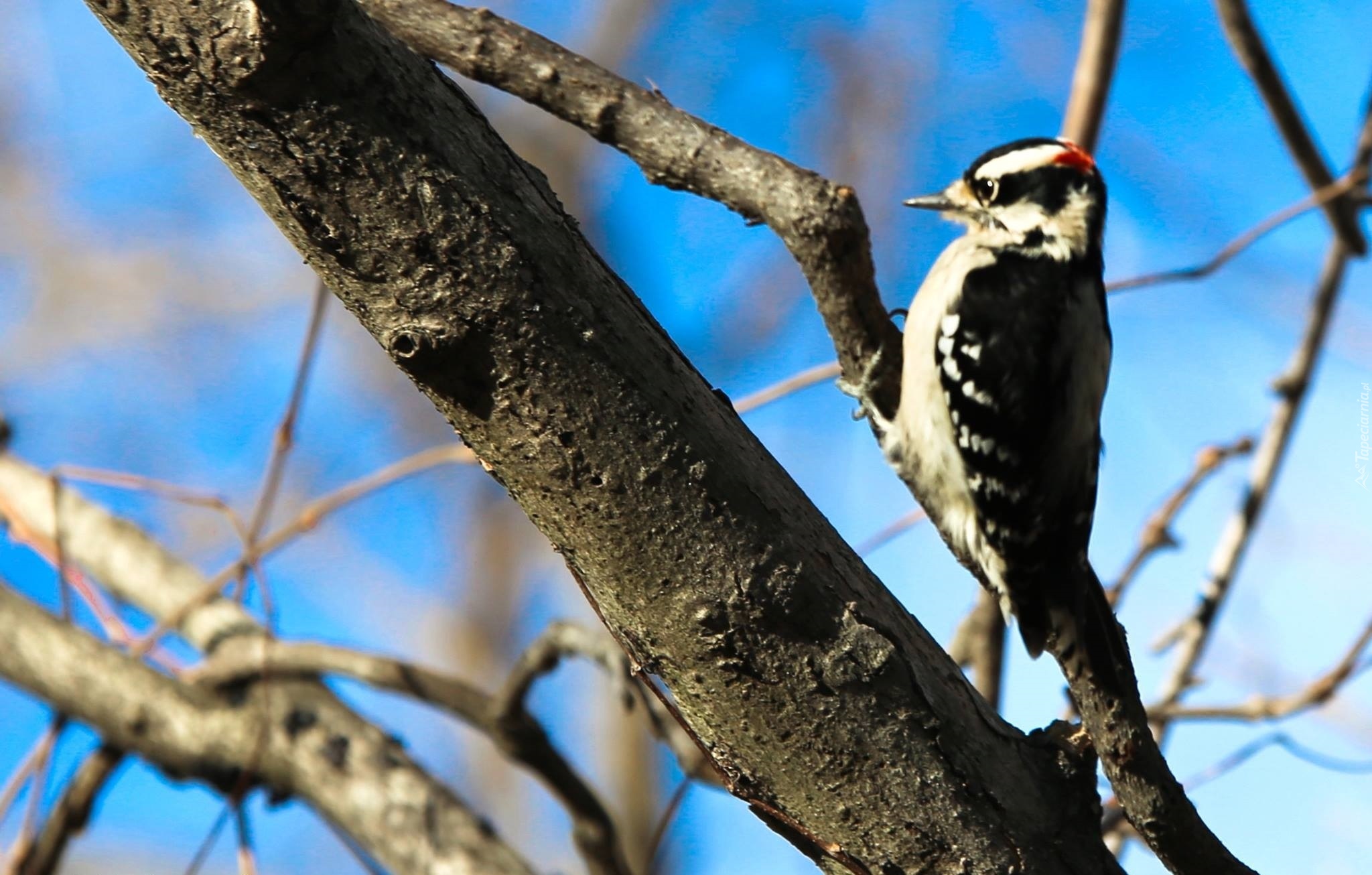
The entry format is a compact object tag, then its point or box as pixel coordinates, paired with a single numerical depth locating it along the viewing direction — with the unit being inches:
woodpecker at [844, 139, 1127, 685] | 270.5
